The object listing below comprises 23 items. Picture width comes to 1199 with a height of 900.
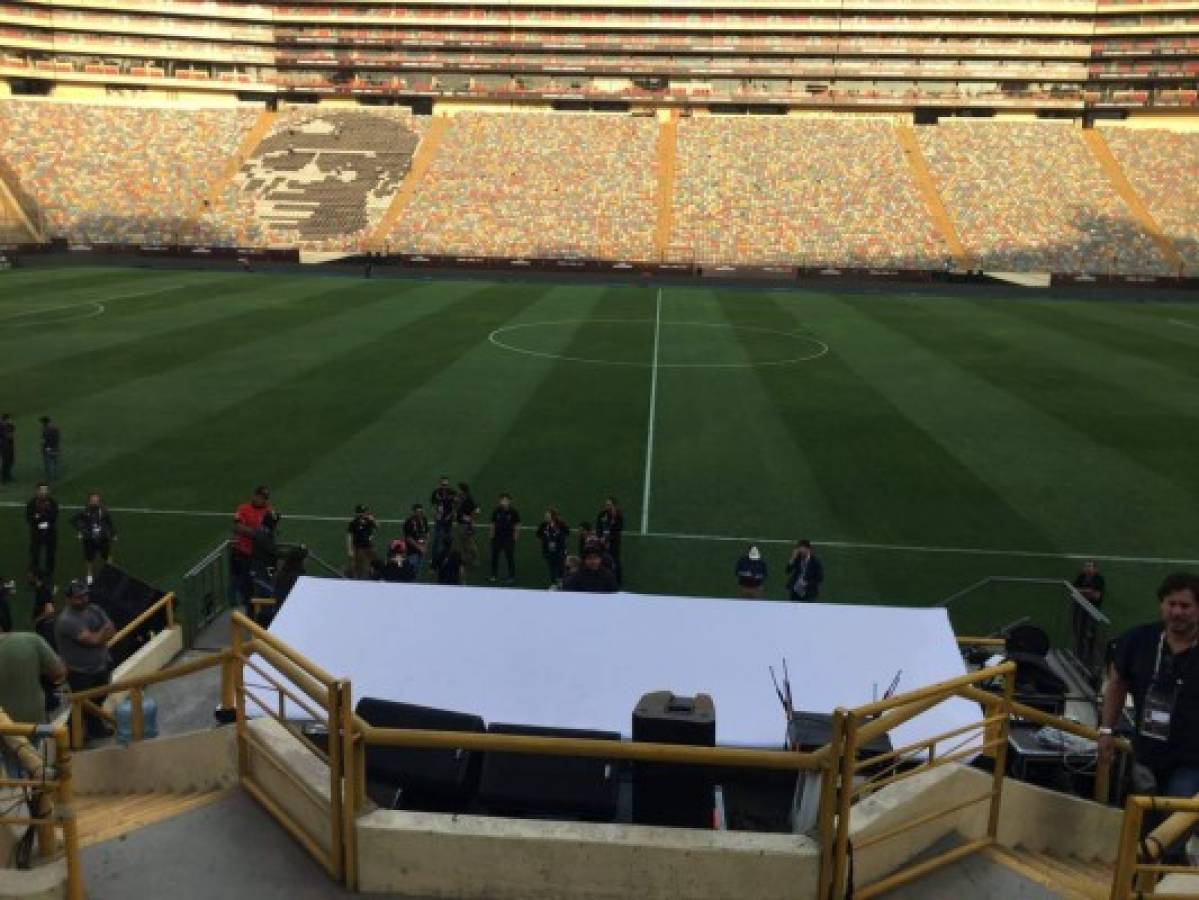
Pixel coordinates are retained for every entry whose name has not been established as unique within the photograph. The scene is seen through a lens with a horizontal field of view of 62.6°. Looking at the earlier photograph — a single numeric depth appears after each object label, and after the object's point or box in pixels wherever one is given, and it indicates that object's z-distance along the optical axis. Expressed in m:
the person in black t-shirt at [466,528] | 16.16
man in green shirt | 7.17
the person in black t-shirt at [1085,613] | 12.73
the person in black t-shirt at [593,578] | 12.54
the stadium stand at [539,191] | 67.75
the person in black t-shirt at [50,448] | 19.59
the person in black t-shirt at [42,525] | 15.39
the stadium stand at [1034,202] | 65.62
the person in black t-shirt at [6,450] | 19.77
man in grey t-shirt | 9.59
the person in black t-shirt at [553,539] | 15.39
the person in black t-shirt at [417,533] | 14.76
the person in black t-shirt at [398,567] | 13.52
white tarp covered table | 7.89
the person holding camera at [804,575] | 13.74
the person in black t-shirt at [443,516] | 15.77
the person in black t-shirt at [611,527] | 15.30
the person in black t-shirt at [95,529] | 15.05
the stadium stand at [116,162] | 68.31
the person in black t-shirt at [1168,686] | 5.75
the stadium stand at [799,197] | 67.00
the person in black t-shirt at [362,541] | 14.93
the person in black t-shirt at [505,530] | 15.63
